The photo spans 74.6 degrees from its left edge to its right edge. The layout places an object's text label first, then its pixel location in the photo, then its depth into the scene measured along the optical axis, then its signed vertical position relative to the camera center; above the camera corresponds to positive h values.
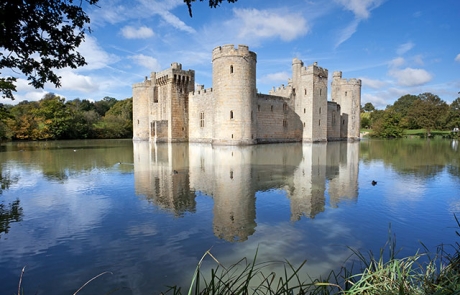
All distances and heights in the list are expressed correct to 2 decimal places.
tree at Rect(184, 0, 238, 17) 5.15 +2.26
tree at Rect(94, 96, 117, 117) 71.88 +7.43
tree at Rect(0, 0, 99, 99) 5.02 +1.87
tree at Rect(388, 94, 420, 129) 84.11 +8.66
